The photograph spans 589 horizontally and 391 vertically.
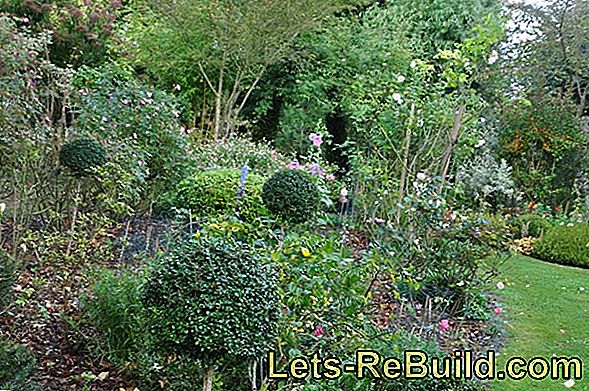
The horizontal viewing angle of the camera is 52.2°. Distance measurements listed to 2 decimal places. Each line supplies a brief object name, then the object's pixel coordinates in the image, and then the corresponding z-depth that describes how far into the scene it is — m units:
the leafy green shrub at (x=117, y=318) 3.06
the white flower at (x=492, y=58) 5.33
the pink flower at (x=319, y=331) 2.81
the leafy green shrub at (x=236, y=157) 7.16
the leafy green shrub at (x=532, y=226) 8.12
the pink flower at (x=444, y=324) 3.40
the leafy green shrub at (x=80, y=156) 4.21
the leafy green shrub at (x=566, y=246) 7.15
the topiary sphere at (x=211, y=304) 2.13
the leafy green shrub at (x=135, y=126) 5.30
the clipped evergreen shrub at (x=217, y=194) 5.61
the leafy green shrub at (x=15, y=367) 2.36
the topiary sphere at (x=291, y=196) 4.14
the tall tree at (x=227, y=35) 9.15
